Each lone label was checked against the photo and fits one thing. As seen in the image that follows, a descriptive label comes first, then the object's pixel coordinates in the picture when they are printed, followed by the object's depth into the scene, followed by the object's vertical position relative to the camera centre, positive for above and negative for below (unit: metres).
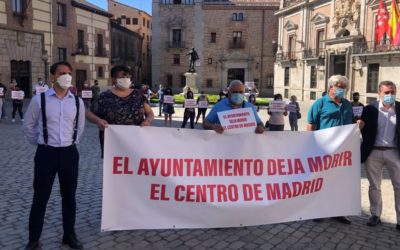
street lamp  27.86 +1.61
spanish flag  21.53 +3.63
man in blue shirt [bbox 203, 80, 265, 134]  5.34 -0.23
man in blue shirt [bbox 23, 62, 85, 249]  4.30 -0.55
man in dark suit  5.35 -0.69
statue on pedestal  32.12 +2.20
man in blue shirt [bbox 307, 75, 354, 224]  5.54 -0.27
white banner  4.65 -1.06
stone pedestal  31.16 +0.52
